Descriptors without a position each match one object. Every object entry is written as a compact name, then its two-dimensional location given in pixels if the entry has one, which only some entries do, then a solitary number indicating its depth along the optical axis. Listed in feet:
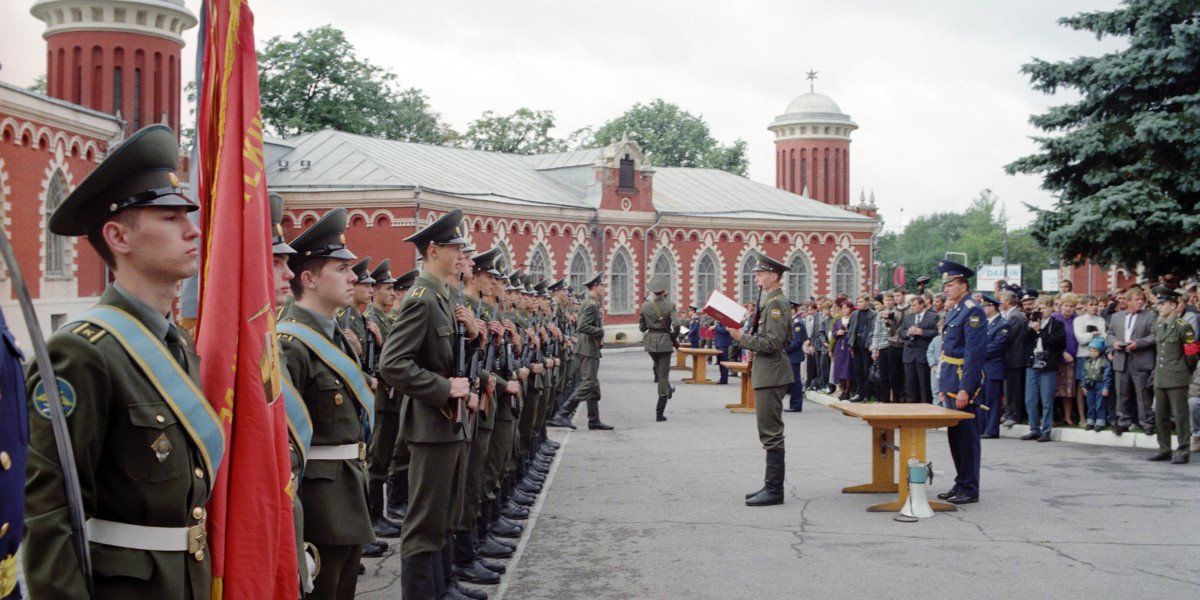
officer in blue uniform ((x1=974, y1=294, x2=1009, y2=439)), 46.60
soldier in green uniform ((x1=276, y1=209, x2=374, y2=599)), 15.44
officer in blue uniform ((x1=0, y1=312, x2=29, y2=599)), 7.54
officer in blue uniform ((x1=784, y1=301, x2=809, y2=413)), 62.59
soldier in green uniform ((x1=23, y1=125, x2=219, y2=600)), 9.29
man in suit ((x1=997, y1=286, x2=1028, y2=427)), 50.11
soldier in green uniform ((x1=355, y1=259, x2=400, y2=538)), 28.91
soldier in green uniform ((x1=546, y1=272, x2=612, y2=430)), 52.70
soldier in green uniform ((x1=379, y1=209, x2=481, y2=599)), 19.25
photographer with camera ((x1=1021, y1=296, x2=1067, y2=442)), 48.75
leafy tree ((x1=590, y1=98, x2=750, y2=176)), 223.30
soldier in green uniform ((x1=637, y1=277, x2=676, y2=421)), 58.29
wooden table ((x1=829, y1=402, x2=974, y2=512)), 30.99
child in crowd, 48.34
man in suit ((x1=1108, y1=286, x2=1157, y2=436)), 45.65
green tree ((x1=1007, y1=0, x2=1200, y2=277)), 64.64
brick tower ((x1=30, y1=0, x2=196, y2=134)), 117.70
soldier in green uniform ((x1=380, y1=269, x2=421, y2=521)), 28.12
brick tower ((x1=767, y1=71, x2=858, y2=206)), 195.42
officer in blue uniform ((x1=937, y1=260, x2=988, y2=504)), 33.04
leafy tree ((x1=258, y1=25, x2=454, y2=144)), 159.74
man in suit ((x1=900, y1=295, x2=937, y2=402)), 56.54
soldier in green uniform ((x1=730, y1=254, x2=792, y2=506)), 32.73
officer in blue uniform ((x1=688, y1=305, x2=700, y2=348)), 113.70
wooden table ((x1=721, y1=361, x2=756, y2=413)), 62.33
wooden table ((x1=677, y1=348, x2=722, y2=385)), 84.11
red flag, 10.66
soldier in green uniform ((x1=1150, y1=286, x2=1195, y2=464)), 41.01
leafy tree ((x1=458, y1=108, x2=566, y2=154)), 195.42
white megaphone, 30.78
